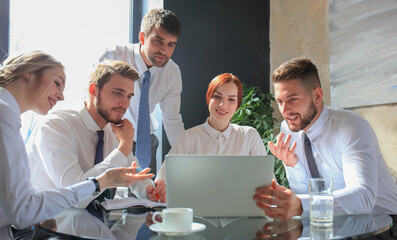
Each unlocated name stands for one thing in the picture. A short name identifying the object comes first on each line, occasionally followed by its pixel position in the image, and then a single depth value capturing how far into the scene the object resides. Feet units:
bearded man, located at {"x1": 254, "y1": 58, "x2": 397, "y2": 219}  5.95
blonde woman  4.53
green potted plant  12.83
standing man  9.93
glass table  4.23
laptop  4.85
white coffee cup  4.25
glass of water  4.64
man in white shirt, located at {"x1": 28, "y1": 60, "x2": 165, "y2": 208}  6.77
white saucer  4.22
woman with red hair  9.11
